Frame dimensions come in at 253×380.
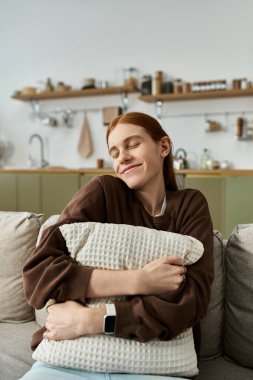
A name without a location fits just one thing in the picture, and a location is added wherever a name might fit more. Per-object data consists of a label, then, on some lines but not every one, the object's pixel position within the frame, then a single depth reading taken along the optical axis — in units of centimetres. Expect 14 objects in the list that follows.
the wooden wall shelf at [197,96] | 428
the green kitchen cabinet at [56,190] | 438
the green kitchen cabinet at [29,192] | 453
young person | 98
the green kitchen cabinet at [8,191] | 463
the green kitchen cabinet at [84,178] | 436
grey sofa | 126
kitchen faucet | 521
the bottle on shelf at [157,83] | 453
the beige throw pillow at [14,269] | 151
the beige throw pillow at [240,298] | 126
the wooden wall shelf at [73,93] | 476
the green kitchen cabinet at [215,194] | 394
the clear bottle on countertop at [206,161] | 446
